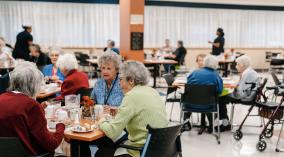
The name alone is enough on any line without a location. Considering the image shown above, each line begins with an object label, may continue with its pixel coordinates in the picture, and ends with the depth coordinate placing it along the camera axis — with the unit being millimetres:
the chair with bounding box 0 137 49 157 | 2029
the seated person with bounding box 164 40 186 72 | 10950
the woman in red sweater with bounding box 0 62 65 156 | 2137
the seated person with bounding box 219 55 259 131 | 5355
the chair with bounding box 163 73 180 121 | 5637
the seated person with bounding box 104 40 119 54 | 10042
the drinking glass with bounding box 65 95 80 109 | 3279
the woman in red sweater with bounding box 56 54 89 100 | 4133
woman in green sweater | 2598
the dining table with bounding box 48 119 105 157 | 2602
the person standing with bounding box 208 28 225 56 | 10433
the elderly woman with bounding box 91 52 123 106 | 3574
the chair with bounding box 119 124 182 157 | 2336
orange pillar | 8609
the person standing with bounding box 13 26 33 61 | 8328
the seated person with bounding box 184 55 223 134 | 4969
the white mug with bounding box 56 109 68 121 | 2949
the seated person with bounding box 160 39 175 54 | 11758
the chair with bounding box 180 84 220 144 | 4785
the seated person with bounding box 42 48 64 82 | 5196
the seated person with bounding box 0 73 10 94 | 4386
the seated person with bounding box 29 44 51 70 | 6738
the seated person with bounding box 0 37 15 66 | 6280
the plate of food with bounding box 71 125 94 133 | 2689
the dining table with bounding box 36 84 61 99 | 4469
